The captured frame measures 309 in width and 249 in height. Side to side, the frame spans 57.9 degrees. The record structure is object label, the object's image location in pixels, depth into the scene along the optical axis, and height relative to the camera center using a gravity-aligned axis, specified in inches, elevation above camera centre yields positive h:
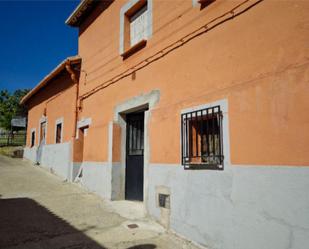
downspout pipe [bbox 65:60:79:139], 374.9 +104.3
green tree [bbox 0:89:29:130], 929.5 +169.9
